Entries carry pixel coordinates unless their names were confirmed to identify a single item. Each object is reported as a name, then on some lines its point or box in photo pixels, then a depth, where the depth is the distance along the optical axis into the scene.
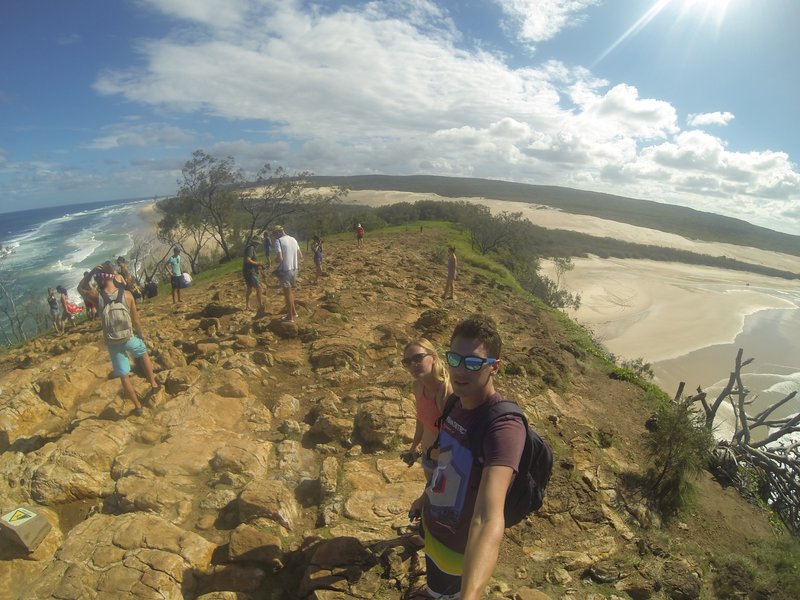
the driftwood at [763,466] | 10.46
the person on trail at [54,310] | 13.94
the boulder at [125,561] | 3.59
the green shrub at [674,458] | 8.09
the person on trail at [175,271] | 12.33
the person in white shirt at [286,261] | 9.24
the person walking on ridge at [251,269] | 10.31
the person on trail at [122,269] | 13.02
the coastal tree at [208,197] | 29.06
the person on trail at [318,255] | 14.92
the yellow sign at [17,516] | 3.95
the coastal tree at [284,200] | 31.84
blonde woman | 3.80
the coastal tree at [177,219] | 31.56
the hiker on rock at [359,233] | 26.12
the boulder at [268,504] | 4.52
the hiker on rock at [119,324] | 5.84
